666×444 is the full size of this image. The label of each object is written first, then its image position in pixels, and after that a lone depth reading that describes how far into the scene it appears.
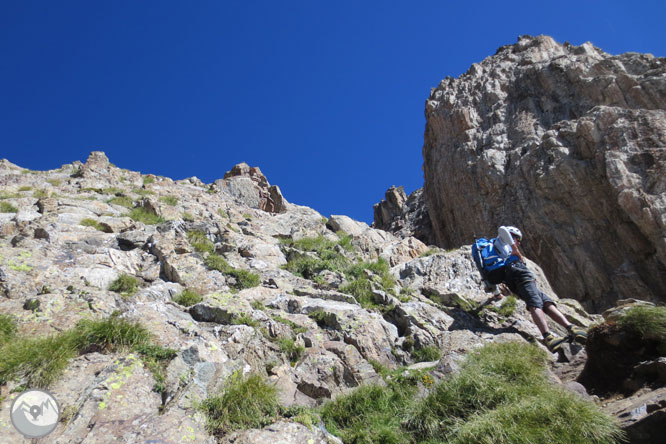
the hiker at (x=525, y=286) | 9.31
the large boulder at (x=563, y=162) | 27.80
